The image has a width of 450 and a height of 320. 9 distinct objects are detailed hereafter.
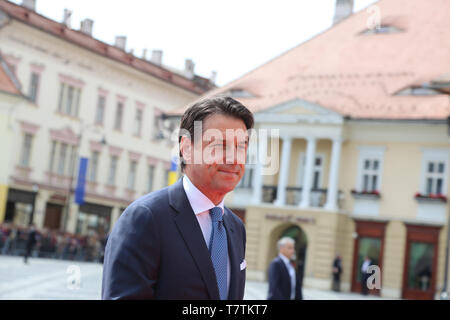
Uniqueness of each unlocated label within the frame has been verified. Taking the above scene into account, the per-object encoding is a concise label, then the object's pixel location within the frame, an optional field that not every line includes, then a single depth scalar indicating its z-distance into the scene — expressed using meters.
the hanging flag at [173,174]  26.12
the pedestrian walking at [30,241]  24.64
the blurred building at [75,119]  36.12
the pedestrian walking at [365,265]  28.18
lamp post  36.66
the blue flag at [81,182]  36.91
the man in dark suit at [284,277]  8.64
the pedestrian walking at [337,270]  30.98
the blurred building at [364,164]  31.31
